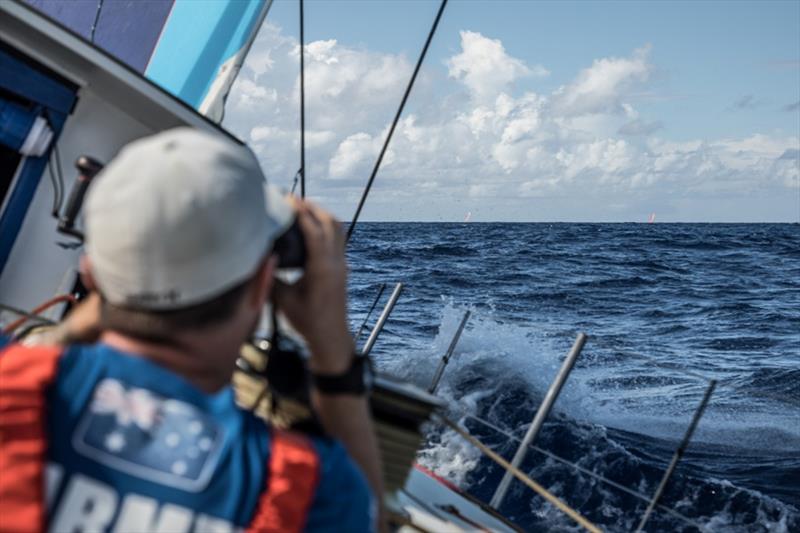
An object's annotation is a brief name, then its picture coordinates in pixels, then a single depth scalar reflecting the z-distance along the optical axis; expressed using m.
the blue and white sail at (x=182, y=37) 6.36
